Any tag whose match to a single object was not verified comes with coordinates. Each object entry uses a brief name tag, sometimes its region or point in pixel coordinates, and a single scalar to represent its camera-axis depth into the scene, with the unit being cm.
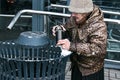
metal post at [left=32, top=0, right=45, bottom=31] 365
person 181
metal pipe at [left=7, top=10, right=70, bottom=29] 275
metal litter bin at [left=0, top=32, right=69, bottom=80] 163
